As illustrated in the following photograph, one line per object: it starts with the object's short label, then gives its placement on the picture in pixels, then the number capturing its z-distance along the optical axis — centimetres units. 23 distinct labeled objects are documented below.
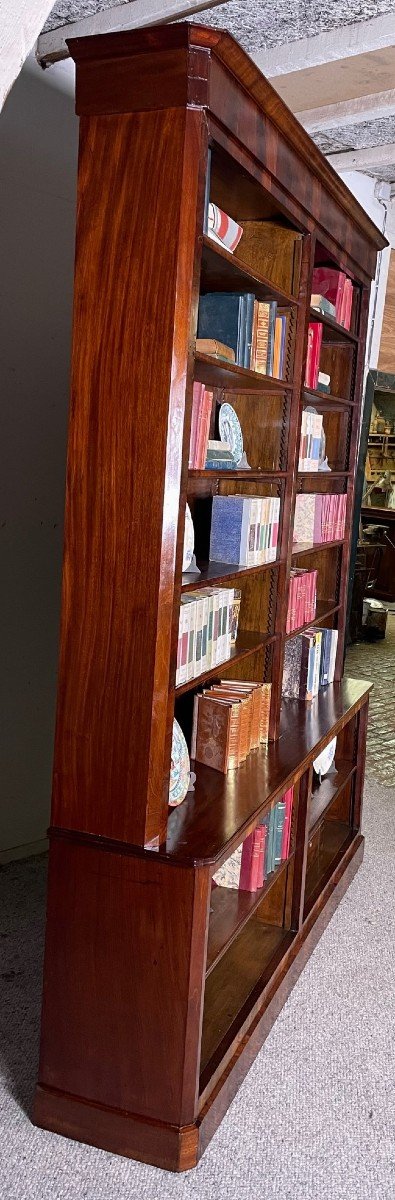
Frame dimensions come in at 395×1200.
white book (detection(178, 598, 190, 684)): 252
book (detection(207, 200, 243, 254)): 247
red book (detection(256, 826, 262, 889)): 292
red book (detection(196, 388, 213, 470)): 259
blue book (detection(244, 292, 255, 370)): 277
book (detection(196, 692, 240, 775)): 285
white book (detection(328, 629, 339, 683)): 410
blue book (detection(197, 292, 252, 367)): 275
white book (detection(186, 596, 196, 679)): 257
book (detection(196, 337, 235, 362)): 250
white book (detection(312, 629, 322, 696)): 381
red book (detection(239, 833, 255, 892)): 289
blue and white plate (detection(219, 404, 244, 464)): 297
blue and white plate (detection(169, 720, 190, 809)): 254
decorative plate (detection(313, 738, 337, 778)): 375
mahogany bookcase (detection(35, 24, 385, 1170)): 207
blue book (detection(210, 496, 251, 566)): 287
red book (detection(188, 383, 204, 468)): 254
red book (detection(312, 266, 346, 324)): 365
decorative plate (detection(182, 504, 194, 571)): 258
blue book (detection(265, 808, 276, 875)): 300
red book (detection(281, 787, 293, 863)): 313
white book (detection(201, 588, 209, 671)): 267
